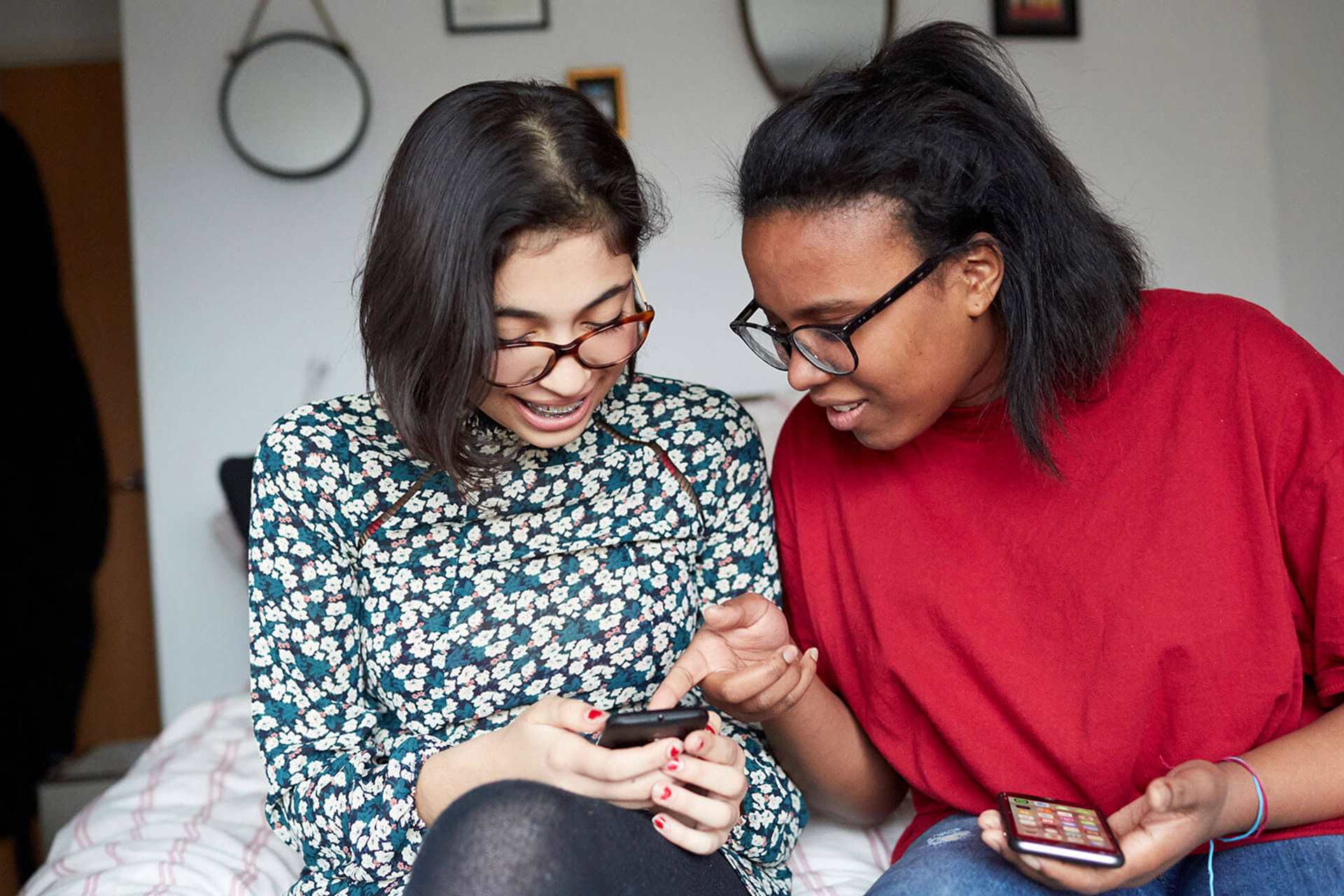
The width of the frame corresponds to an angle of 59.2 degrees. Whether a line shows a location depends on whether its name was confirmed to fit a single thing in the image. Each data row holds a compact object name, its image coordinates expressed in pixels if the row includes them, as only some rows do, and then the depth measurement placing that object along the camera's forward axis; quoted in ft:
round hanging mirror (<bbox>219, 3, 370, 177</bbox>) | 8.65
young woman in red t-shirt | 3.77
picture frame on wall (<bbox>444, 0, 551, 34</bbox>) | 8.74
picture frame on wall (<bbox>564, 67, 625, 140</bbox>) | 8.81
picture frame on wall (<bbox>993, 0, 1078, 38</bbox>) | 9.02
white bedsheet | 4.70
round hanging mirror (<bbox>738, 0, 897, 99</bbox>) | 8.77
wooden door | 11.57
